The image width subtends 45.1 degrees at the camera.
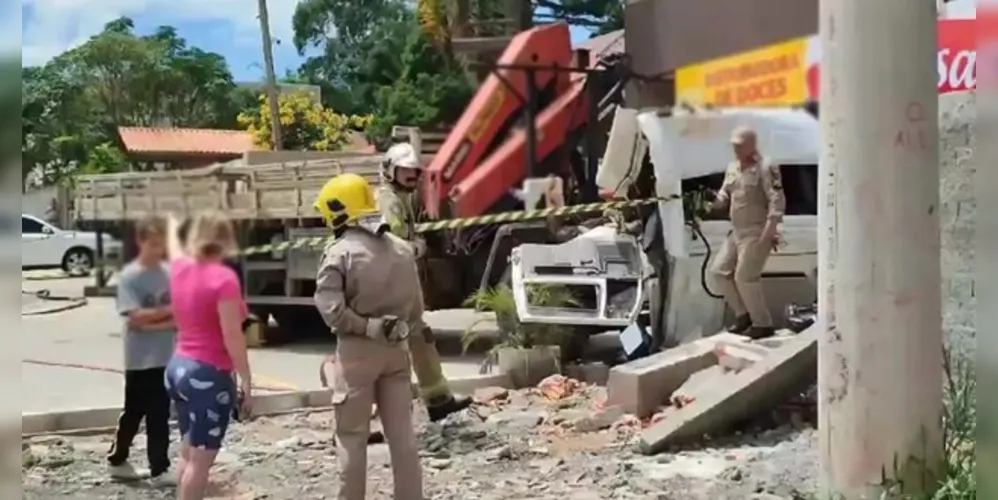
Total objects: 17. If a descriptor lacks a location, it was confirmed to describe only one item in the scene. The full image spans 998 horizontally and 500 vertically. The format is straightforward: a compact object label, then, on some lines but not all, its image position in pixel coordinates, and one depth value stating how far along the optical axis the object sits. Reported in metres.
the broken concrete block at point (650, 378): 7.14
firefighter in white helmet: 6.51
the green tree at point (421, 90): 9.51
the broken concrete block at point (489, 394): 7.89
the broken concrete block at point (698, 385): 6.82
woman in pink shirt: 4.40
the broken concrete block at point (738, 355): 6.95
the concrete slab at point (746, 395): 6.21
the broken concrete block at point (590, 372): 8.51
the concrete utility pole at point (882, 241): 4.34
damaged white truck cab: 7.80
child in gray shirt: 3.91
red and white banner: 5.07
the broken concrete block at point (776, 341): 7.11
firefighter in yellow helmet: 4.99
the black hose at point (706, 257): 8.34
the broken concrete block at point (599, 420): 6.94
